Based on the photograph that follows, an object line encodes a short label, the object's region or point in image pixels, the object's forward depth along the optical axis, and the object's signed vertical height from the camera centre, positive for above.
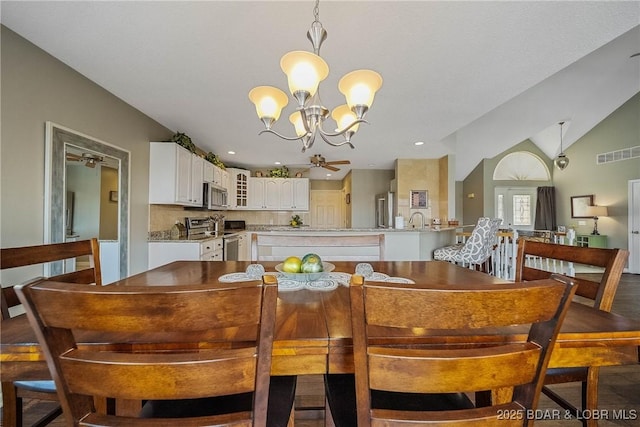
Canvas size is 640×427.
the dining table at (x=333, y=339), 0.70 -0.33
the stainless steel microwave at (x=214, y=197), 4.28 +0.33
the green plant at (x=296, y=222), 6.24 -0.14
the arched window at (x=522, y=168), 8.13 +1.46
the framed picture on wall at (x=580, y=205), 6.72 +0.30
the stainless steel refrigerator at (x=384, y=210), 6.19 +0.15
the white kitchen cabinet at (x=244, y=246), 5.12 -0.59
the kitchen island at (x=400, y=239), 3.27 -0.28
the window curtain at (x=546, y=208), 7.81 +0.24
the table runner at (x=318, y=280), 1.20 -0.31
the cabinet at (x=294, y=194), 6.43 +0.52
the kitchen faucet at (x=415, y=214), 5.52 +0.00
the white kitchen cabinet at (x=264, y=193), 6.29 +0.53
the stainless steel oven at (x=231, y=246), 4.38 -0.52
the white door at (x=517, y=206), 8.16 +0.31
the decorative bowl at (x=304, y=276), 1.24 -0.28
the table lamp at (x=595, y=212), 6.18 +0.10
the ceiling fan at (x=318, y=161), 4.51 +0.92
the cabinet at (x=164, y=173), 3.28 +0.53
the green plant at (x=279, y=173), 6.43 +1.02
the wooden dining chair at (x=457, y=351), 0.50 -0.28
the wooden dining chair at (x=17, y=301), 1.01 -0.34
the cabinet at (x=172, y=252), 3.31 -0.44
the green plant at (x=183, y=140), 3.52 +0.99
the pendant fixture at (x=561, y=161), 6.14 +1.25
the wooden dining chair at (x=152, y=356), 0.47 -0.26
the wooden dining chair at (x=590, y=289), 1.06 -0.30
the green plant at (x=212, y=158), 4.57 +0.98
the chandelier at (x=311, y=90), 1.32 +0.69
